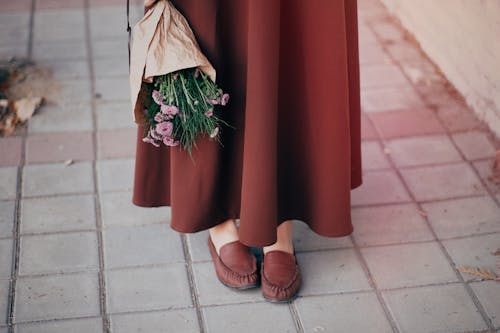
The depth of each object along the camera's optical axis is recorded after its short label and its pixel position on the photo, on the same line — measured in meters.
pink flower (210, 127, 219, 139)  2.49
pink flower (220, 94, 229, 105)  2.47
